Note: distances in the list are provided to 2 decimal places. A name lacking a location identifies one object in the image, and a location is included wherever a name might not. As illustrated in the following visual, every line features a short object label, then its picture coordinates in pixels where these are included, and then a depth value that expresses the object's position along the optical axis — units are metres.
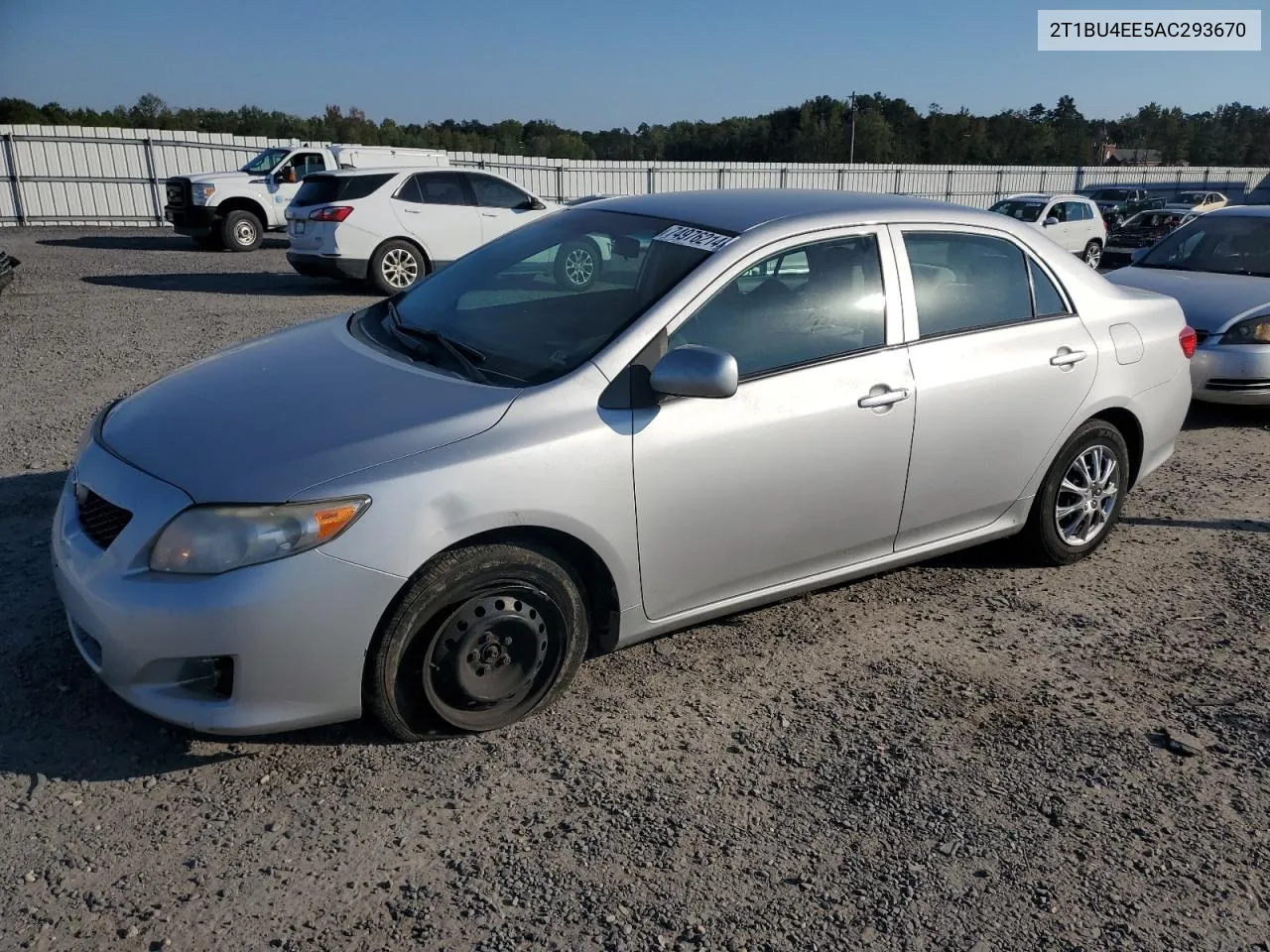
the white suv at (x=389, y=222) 13.08
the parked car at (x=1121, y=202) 28.09
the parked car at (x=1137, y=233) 19.33
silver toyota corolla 2.82
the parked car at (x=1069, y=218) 19.64
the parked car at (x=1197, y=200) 26.06
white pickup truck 18.30
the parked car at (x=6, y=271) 11.70
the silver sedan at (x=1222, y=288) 7.20
